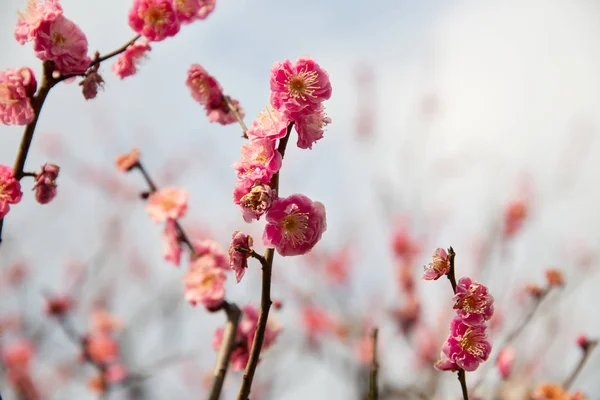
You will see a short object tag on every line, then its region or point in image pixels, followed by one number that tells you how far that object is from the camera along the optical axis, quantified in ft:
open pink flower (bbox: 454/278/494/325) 2.91
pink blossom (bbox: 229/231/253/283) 2.92
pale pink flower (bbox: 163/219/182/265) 3.46
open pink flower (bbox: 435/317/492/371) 2.93
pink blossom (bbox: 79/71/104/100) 3.08
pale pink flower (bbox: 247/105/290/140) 2.92
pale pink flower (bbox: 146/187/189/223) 3.45
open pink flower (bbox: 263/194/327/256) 2.92
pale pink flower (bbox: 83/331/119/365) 9.68
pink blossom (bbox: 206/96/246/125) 3.23
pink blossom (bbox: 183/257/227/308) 3.32
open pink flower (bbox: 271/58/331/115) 2.95
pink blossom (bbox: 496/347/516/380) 3.51
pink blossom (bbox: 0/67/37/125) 3.00
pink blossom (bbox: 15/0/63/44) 3.03
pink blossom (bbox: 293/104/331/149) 2.96
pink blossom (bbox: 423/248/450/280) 2.91
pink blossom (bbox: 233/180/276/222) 2.88
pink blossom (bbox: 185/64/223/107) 3.22
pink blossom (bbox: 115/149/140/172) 3.46
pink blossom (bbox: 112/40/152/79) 3.18
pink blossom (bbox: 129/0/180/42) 3.16
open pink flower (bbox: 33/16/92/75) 3.02
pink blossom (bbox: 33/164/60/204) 3.05
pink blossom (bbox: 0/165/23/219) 2.98
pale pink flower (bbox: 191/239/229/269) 3.39
